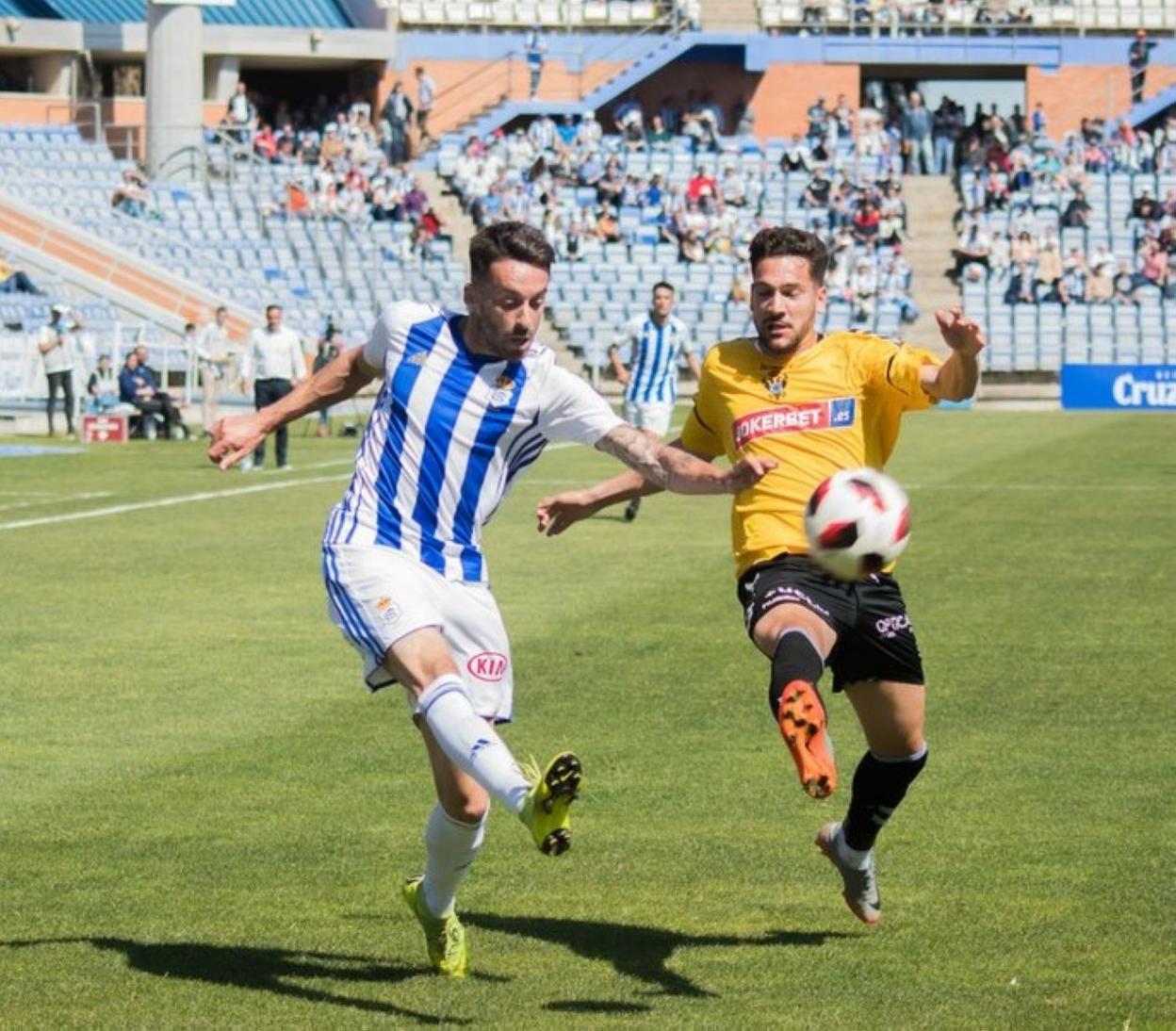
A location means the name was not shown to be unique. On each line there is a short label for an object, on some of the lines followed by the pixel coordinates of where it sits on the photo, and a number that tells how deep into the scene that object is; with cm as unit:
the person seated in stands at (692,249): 5175
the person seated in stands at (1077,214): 5281
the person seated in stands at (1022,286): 5122
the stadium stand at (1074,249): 5019
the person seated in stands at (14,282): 4247
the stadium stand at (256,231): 4678
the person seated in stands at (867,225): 5228
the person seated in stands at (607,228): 5194
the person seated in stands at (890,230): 5253
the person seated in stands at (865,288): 5041
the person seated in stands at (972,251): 5231
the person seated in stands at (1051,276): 5119
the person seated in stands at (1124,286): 5069
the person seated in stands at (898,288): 5059
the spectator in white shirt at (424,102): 5628
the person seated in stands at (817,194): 5300
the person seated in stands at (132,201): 4797
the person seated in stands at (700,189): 5300
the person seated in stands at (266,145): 5175
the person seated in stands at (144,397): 3466
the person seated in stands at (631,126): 5547
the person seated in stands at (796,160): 5466
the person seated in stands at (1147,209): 5247
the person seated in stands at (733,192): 5344
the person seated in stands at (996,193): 5412
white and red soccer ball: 725
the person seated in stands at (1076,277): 5106
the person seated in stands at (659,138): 5569
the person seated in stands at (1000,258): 5203
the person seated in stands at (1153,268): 5084
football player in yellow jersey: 754
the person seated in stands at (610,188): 5288
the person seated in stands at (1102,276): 5106
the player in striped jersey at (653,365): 2412
